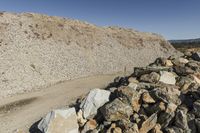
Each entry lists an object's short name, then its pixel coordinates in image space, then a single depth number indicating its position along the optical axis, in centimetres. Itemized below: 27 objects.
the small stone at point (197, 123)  835
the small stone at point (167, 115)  870
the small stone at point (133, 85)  1061
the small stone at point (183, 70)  1170
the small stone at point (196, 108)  860
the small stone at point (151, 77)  1125
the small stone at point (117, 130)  880
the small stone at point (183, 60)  1291
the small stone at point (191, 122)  842
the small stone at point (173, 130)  839
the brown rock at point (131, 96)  971
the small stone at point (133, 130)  856
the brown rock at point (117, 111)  933
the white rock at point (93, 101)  1017
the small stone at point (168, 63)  1282
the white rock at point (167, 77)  1109
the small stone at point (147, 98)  965
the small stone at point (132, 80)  1150
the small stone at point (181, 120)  846
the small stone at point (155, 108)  909
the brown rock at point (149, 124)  870
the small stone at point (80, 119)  996
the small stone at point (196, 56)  1362
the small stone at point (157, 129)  855
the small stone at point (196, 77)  1119
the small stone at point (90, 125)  960
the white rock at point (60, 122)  932
